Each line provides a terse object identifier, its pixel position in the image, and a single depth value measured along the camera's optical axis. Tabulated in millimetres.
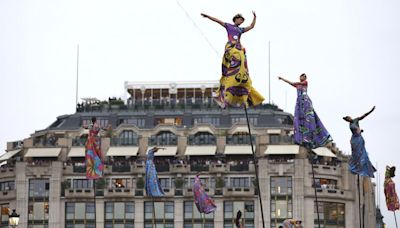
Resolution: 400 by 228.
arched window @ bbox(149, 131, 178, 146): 162125
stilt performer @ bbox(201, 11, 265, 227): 47250
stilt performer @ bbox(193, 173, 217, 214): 88375
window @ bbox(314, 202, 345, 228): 153625
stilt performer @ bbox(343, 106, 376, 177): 54456
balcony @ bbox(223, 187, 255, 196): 156250
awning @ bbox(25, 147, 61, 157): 161500
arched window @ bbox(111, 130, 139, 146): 163250
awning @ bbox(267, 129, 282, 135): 160750
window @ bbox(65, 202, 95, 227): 156750
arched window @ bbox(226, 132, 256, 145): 161000
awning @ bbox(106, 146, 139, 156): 161250
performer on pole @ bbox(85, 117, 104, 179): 71000
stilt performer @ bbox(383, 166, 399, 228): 76812
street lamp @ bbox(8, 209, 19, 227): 60219
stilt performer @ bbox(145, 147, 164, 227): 84500
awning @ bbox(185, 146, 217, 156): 159250
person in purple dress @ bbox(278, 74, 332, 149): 53219
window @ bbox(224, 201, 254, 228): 155625
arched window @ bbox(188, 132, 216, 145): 161500
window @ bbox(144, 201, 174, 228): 156250
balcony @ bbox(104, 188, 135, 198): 157250
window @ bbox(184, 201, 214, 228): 156125
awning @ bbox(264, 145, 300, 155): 156375
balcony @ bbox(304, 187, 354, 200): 152750
